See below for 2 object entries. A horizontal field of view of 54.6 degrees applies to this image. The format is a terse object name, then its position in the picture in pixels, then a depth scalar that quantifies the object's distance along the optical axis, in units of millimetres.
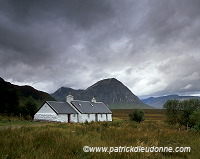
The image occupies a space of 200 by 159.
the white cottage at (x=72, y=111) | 47812
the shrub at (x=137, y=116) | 49969
